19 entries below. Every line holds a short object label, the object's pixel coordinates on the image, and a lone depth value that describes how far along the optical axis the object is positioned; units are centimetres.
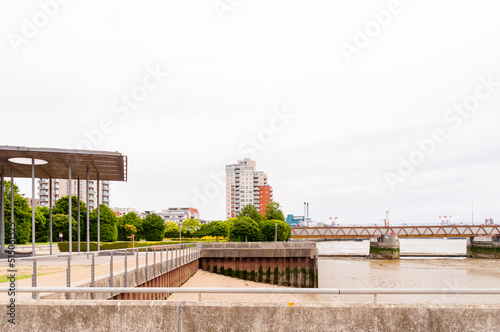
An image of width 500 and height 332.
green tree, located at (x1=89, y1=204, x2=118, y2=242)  6725
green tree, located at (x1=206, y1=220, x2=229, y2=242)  8600
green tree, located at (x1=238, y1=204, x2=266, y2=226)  10806
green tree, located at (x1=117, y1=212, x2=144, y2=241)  8881
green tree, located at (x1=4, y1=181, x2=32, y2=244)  5655
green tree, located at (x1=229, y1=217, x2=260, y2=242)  7312
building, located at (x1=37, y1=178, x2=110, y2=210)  16275
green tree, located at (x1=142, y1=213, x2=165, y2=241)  8819
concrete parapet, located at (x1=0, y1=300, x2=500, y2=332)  564
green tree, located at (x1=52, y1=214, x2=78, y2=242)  7262
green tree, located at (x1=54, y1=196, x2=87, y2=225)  7288
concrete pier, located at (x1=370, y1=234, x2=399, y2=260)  7794
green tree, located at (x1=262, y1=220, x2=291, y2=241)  7910
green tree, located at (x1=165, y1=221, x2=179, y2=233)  11296
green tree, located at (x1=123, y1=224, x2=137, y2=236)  8682
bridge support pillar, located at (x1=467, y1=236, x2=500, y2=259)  7989
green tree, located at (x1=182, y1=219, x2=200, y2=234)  12731
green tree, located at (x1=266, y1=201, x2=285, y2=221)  10431
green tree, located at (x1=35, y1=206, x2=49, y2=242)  7581
